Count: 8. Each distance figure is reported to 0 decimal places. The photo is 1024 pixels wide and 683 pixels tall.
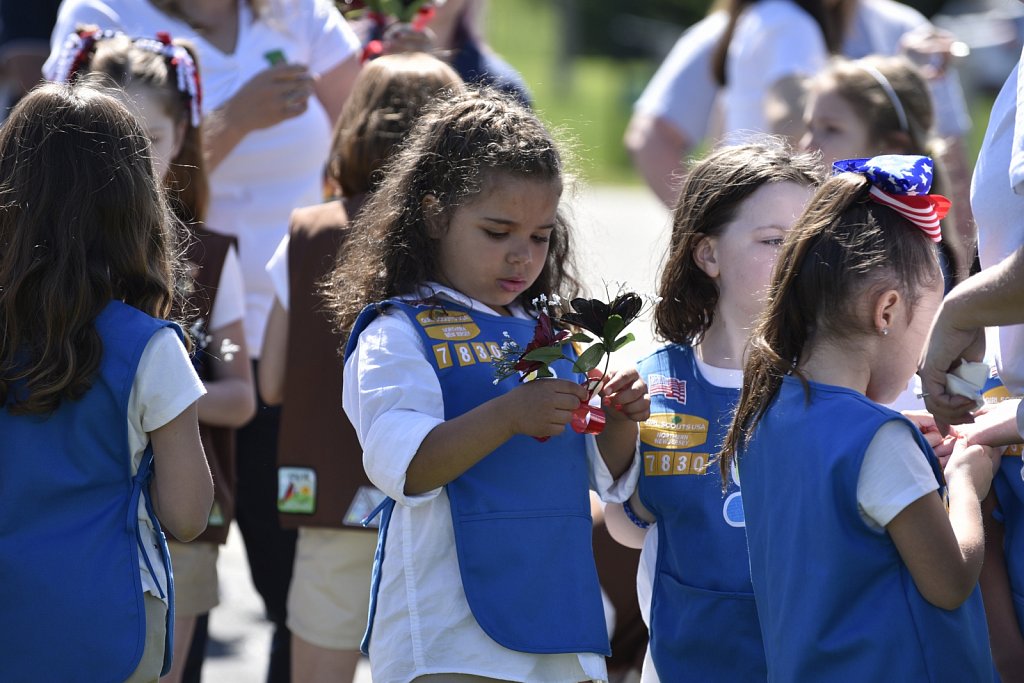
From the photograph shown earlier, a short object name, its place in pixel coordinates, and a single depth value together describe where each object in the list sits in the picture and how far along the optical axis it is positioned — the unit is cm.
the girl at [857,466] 431
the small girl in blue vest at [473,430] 489
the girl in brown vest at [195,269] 678
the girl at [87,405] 481
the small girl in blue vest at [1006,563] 489
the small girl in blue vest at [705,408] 523
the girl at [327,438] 658
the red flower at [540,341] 481
